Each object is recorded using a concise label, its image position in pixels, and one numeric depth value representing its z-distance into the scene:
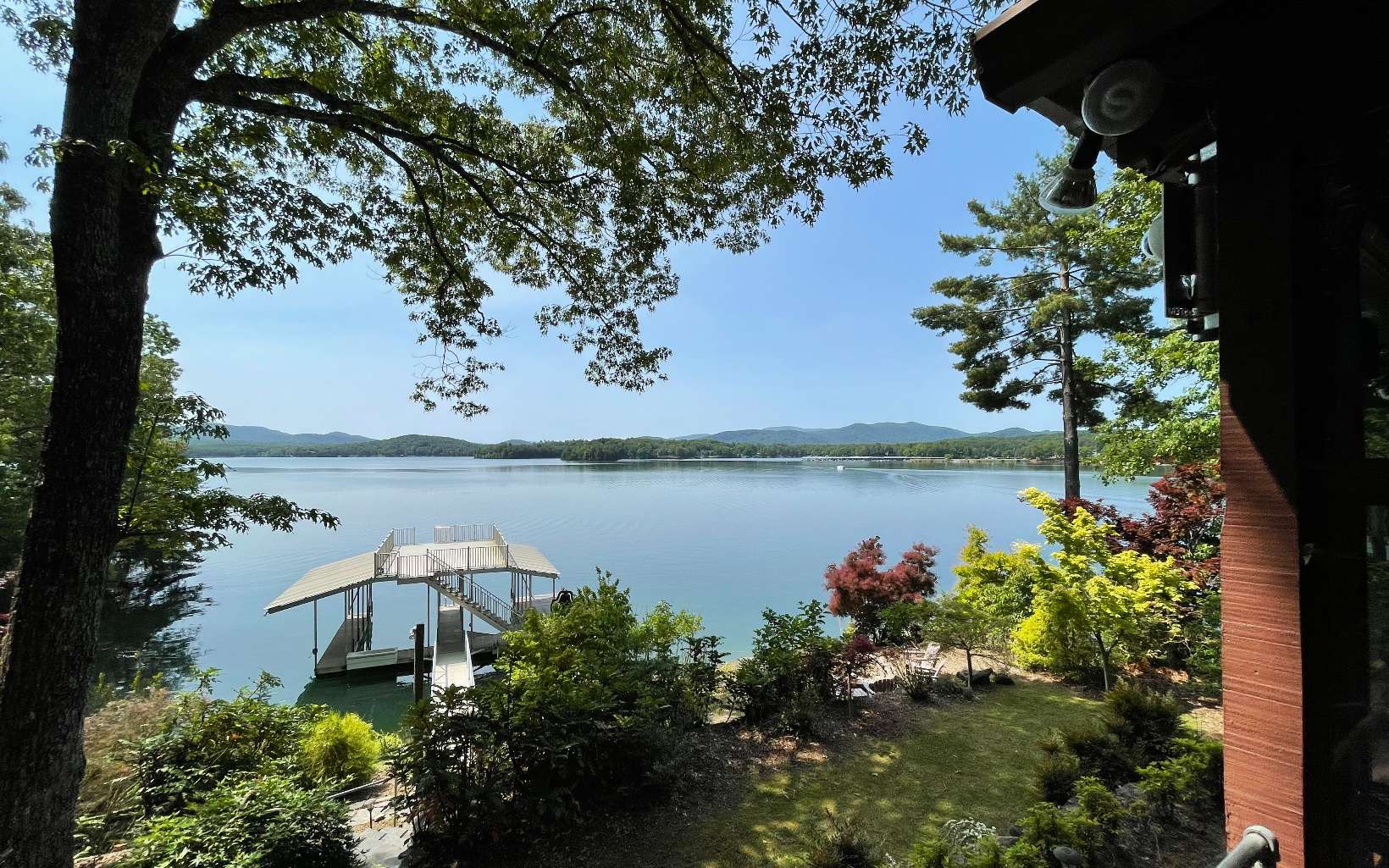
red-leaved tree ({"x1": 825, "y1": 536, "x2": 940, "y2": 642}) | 9.80
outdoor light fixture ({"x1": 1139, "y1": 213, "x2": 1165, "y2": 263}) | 1.61
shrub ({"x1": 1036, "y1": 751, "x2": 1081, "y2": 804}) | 3.31
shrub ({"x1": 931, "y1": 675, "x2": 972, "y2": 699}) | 5.78
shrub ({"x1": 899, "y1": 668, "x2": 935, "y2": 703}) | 5.67
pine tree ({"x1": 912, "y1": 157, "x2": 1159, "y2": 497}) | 10.63
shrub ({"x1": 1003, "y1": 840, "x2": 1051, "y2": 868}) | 2.27
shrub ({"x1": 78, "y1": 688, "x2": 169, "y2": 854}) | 3.35
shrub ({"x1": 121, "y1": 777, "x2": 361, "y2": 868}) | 2.63
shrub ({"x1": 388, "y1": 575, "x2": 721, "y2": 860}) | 3.19
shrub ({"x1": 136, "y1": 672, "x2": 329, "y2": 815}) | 3.54
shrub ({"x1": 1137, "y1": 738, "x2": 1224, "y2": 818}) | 2.85
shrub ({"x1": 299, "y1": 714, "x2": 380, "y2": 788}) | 4.80
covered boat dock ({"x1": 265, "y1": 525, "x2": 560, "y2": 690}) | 11.84
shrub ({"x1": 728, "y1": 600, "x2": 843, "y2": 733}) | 4.94
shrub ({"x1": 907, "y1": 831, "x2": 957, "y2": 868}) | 2.33
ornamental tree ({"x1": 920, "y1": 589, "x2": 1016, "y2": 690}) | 6.16
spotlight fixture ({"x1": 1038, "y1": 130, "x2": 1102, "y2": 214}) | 1.59
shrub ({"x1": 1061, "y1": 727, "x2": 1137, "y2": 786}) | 3.39
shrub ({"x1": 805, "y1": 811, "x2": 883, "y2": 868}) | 2.80
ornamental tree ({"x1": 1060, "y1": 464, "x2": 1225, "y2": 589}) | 6.59
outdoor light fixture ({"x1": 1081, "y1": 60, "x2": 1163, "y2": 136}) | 1.22
